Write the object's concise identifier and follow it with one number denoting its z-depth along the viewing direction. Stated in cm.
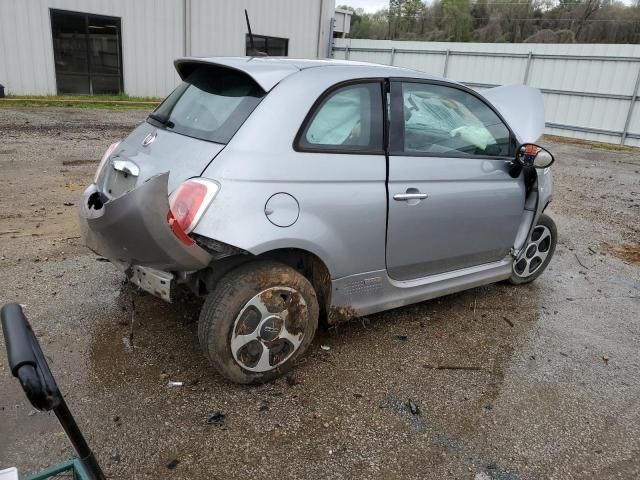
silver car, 266
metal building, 1366
